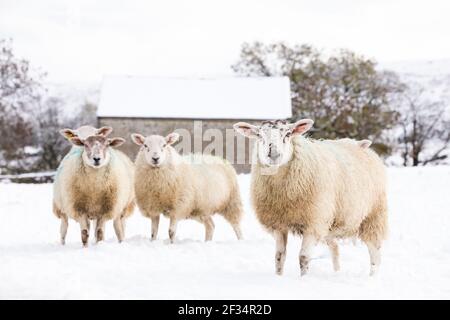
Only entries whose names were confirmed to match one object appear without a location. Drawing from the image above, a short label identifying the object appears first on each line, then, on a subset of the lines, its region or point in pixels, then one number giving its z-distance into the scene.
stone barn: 34.34
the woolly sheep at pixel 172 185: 10.83
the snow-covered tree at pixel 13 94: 35.00
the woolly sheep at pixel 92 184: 9.69
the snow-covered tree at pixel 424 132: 39.34
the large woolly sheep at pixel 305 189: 6.91
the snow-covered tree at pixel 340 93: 42.41
